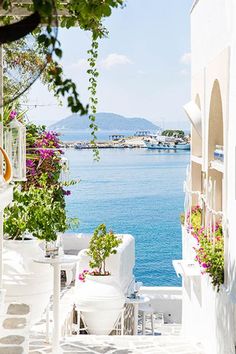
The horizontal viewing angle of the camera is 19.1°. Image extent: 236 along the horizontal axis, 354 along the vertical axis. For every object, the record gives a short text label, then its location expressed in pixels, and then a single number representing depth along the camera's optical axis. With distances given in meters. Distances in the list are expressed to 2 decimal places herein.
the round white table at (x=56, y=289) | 6.02
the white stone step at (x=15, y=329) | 4.91
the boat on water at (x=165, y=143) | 59.07
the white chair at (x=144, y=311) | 9.61
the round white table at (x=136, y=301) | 8.77
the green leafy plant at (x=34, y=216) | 6.20
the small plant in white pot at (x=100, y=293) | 7.85
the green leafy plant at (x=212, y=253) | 6.04
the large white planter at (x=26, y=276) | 6.15
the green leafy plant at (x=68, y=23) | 1.77
